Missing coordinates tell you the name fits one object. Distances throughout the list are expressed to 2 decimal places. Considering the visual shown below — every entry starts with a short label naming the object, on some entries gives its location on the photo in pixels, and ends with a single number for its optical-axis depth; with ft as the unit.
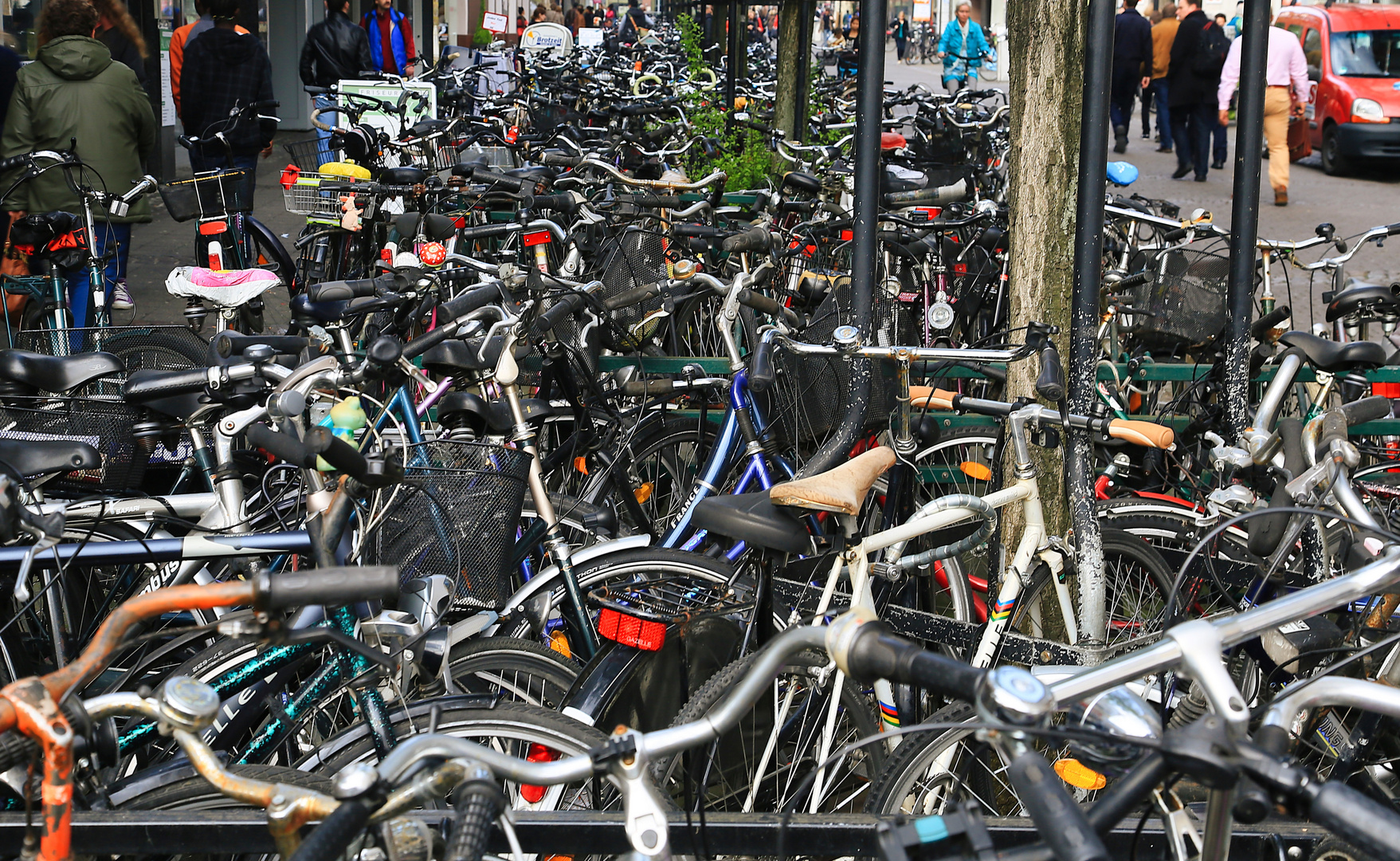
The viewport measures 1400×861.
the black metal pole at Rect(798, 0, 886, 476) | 28.19
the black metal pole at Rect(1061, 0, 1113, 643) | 20.97
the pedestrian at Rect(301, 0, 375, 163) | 70.90
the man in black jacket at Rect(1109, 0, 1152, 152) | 102.32
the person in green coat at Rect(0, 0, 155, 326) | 42.55
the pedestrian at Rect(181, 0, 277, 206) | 54.39
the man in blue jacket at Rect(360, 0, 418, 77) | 81.86
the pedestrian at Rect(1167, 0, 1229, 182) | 90.74
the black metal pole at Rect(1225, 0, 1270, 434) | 30.45
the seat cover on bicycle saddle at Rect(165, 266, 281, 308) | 30.17
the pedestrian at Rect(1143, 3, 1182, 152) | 112.98
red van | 101.14
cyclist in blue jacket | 134.09
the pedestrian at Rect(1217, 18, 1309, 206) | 81.66
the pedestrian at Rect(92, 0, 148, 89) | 49.26
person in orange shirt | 59.47
